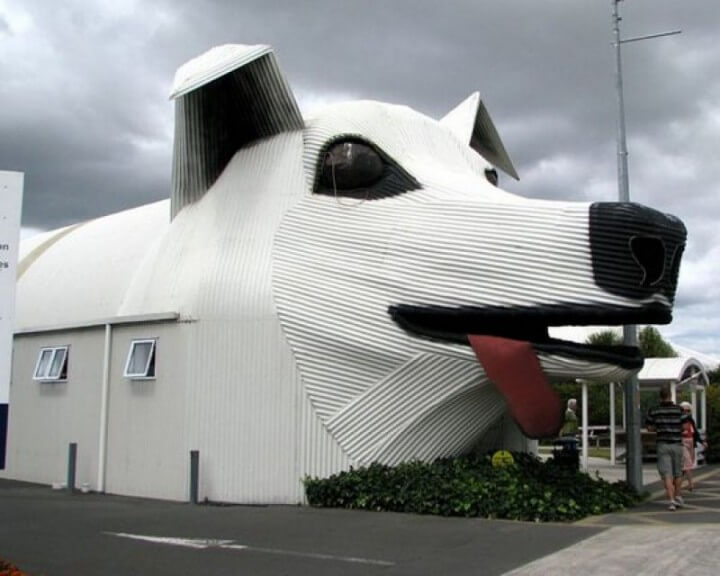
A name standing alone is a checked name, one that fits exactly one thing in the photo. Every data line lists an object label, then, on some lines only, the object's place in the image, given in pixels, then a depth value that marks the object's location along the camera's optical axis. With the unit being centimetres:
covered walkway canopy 2019
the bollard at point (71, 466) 1409
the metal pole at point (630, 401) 1325
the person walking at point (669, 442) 1157
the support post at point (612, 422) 2000
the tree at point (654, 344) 4975
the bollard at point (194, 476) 1206
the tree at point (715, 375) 4716
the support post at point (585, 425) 1962
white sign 577
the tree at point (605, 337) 3944
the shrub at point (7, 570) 592
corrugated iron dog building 1023
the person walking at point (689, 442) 1436
